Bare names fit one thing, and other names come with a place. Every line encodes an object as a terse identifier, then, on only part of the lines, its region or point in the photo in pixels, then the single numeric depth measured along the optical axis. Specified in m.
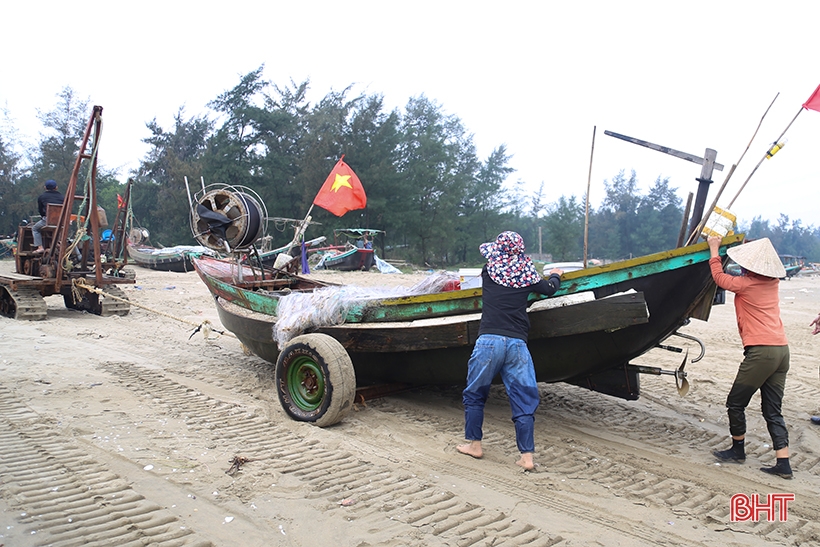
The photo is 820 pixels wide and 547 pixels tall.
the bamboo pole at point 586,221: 3.90
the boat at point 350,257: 21.83
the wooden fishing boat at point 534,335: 3.63
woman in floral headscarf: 3.50
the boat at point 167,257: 21.02
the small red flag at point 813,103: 3.84
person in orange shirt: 3.48
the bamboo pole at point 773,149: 3.60
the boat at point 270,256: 17.88
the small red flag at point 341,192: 9.38
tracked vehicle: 8.54
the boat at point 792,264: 28.24
